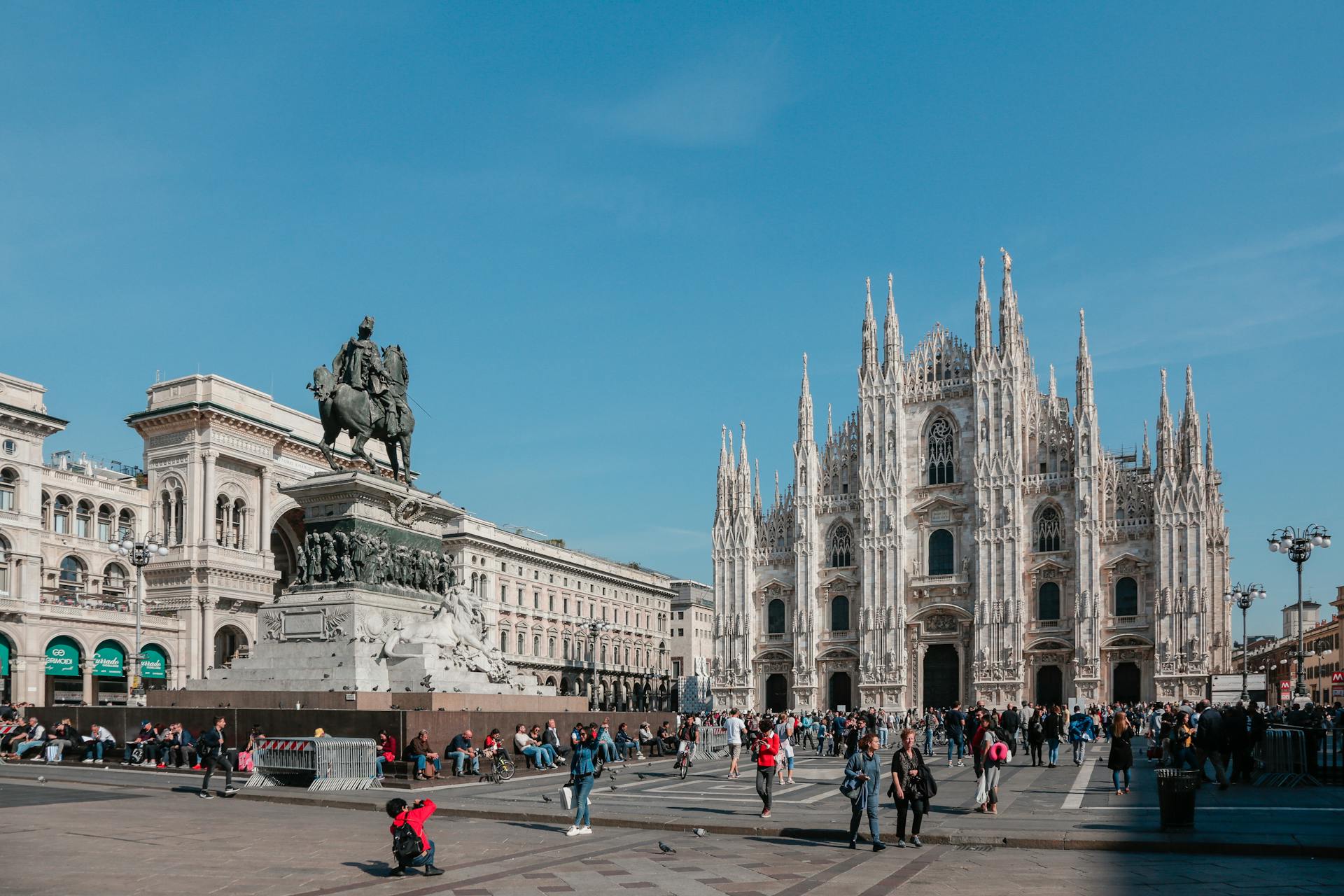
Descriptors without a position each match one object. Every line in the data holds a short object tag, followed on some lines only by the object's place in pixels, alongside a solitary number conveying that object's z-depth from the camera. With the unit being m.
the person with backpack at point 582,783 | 14.63
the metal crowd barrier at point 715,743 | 32.62
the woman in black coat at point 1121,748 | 19.56
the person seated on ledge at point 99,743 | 23.22
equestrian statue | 21.86
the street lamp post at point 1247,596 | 44.62
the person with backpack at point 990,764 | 16.95
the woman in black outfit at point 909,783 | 14.11
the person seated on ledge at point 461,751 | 20.11
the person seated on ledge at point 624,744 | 27.61
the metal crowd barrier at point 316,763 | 18.42
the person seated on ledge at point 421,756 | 19.17
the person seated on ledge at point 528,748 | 22.09
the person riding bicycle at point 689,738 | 24.35
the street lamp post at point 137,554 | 35.38
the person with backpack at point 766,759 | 16.83
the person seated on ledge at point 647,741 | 29.85
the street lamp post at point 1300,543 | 33.16
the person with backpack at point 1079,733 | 29.41
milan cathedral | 59.22
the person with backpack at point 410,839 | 11.45
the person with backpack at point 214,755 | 18.00
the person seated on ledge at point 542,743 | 22.47
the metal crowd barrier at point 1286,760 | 22.06
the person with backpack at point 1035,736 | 29.72
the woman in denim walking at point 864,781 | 13.77
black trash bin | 14.70
